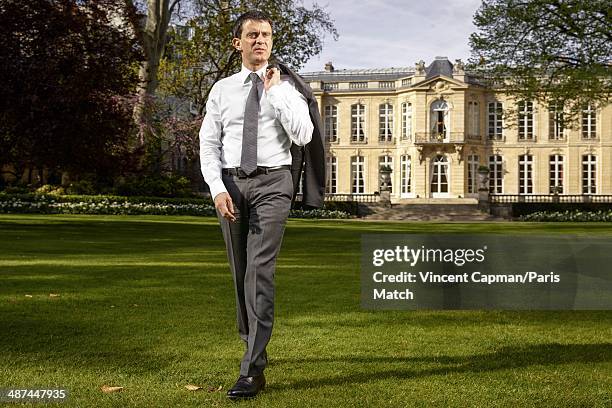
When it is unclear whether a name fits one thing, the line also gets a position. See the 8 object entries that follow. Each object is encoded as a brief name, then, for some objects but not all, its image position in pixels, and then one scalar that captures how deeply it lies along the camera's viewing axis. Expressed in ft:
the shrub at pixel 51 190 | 99.30
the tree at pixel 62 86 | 55.11
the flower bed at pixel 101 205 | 88.07
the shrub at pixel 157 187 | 98.68
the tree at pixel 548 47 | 70.90
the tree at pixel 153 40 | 74.95
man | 12.12
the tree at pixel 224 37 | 93.09
